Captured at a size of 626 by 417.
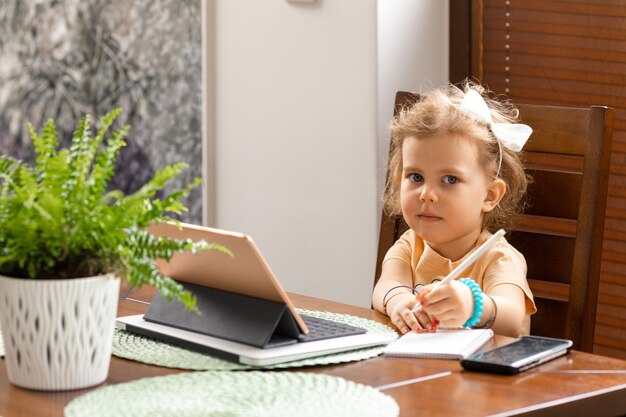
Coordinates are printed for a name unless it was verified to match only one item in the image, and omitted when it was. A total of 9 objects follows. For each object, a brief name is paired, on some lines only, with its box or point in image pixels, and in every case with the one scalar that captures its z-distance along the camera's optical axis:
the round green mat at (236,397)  2.01
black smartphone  2.16
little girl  2.60
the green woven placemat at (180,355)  2.20
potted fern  2.08
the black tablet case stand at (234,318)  2.24
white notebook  2.25
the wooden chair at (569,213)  2.67
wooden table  2.03
